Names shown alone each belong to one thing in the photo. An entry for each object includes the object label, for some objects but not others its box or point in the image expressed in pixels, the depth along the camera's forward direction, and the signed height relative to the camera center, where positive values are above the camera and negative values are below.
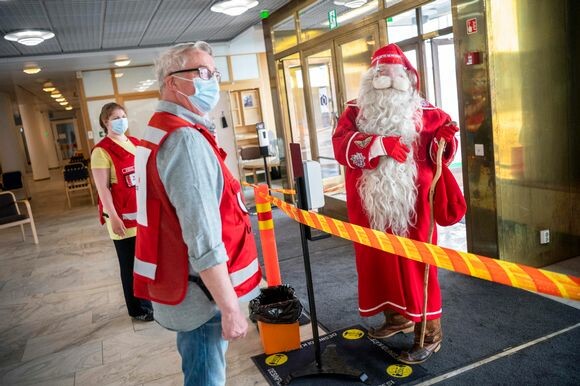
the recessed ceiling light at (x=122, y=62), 9.41 +1.52
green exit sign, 5.55 +1.06
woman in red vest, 3.17 -0.22
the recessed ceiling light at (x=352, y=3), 5.00 +1.12
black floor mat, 2.50 -1.37
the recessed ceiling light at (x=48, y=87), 12.54 +1.68
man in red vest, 1.35 -0.28
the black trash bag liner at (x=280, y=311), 2.76 -1.08
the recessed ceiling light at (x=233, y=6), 5.89 +1.46
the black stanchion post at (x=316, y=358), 2.39 -1.31
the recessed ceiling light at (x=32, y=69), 9.03 +1.56
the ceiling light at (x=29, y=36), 6.25 +1.50
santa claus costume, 2.53 -0.34
